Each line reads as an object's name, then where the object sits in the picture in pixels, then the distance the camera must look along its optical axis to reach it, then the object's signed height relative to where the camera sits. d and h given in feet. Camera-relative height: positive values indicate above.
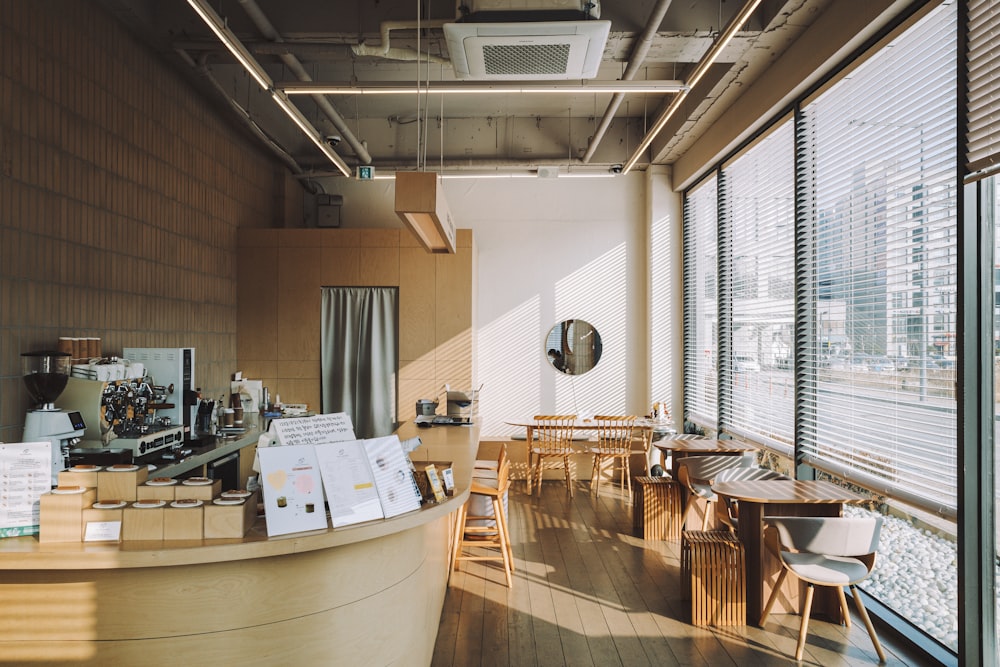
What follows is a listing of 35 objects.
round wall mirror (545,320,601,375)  30.09 -0.21
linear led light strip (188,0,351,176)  12.51 +6.25
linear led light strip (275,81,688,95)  15.39 +6.20
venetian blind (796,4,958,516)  12.19 +1.55
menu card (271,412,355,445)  9.59 -1.33
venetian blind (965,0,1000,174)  10.51 +4.21
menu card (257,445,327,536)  8.68 -2.01
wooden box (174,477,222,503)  8.60 -1.96
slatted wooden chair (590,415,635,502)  26.08 -4.05
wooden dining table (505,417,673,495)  26.73 -3.46
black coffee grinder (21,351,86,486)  12.49 -1.32
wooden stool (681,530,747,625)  13.83 -5.05
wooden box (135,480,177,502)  8.60 -1.97
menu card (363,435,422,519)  9.68 -2.04
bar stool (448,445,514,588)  15.93 -4.56
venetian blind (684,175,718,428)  26.00 +1.59
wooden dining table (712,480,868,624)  14.02 -4.21
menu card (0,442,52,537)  8.41 -1.85
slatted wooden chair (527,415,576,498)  26.40 -4.20
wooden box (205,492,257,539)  8.41 -2.29
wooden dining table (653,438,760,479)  19.93 -3.19
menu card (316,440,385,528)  9.12 -2.03
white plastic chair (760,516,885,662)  12.03 -3.74
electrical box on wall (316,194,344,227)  29.43 +5.91
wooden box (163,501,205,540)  8.33 -2.32
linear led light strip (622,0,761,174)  12.66 +6.32
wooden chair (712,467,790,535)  15.49 -3.34
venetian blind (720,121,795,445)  18.94 +1.82
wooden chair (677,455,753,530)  18.04 -3.56
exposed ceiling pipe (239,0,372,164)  15.79 +7.83
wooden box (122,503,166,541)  8.32 -2.31
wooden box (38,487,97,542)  8.20 -2.20
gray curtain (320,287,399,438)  26.27 -0.54
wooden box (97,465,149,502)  8.63 -1.91
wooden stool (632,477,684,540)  20.01 -5.08
